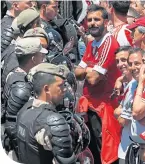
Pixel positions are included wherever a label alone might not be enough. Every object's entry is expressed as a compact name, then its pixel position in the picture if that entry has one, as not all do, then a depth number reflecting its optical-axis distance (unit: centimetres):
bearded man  1073
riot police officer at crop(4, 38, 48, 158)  943
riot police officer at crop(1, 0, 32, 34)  1342
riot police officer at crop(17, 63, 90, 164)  751
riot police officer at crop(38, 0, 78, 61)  1352
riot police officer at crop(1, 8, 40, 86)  1133
